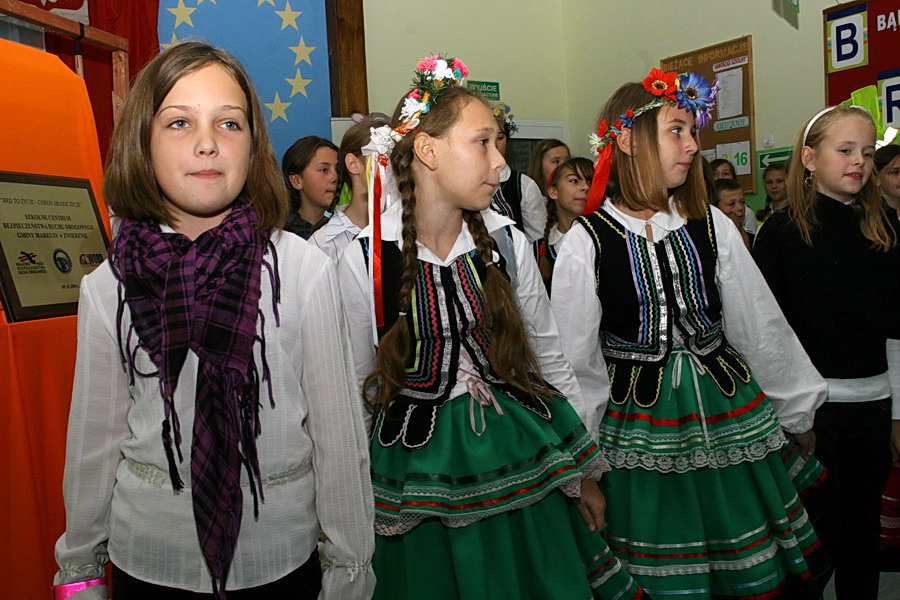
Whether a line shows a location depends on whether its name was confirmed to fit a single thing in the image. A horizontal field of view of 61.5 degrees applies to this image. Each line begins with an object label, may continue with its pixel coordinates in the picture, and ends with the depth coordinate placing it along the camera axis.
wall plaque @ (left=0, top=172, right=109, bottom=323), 1.96
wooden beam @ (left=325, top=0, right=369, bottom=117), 5.58
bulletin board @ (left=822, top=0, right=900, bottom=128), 4.61
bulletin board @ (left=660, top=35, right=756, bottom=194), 5.45
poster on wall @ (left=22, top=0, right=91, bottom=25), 4.27
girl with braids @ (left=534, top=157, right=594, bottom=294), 4.21
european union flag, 5.07
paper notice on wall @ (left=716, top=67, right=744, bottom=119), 5.49
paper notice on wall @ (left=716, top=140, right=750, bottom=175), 5.52
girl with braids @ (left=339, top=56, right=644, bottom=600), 1.61
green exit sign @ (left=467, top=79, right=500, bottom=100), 6.41
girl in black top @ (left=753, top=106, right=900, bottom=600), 2.35
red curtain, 4.13
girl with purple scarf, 1.23
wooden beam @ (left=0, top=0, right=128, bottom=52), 2.37
